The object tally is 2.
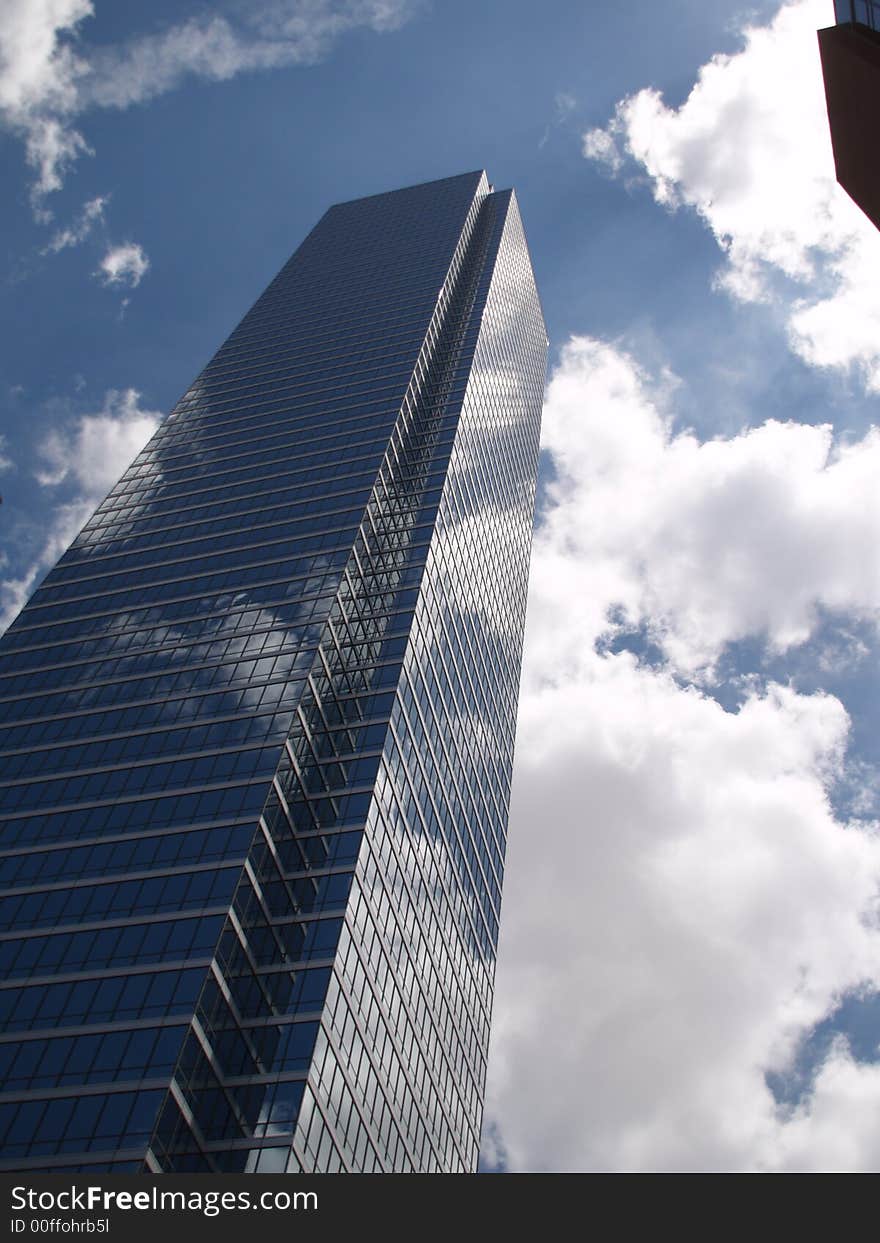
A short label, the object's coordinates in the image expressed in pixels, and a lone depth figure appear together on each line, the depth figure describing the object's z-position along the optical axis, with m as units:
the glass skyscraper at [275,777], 68.69
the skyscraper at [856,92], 38.19
